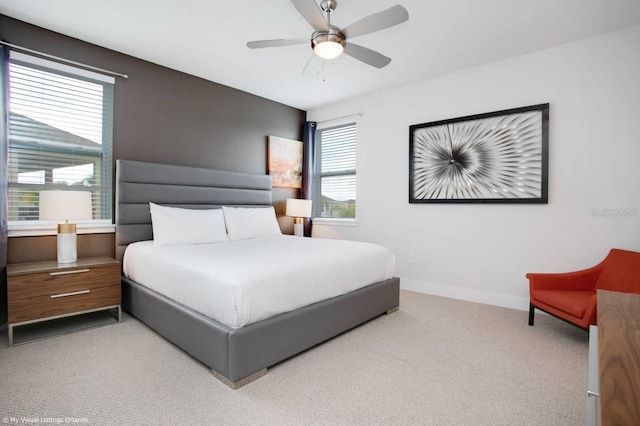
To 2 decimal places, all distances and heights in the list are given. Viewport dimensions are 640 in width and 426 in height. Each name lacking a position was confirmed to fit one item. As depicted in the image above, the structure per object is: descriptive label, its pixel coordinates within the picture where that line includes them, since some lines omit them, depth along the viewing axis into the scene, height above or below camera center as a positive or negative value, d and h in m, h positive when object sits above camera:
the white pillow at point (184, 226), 3.27 -0.20
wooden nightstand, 2.45 -0.68
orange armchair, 2.50 -0.64
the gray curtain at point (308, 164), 5.26 +0.72
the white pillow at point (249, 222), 3.88 -0.18
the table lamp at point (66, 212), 2.62 -0.05
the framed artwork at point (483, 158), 3.32 +0.60
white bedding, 2.00 -0.48
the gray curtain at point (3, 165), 2.63 +0.33
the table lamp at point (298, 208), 4.89 +0.01
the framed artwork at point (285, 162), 4.95 +0.72
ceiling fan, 2.08 +1.25
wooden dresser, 0.57 -0.35
